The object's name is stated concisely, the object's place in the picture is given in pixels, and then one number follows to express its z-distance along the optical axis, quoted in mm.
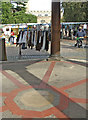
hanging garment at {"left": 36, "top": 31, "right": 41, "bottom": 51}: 10297
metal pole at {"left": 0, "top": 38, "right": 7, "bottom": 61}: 9682
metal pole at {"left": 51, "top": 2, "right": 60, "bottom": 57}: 9109
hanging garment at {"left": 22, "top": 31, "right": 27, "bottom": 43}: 10777
